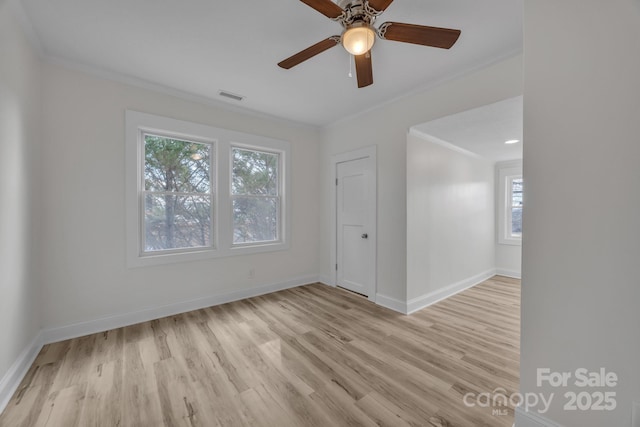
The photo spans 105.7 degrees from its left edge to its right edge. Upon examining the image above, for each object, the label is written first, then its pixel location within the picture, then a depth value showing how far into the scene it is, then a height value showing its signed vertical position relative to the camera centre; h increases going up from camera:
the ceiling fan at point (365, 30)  1.33 +1.07
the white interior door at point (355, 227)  3.37 -0.26
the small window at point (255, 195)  3.43 +0.21
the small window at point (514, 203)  4.71 +0.12
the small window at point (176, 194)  2.78 +0.18
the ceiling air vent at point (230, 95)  2.88 +1.40
